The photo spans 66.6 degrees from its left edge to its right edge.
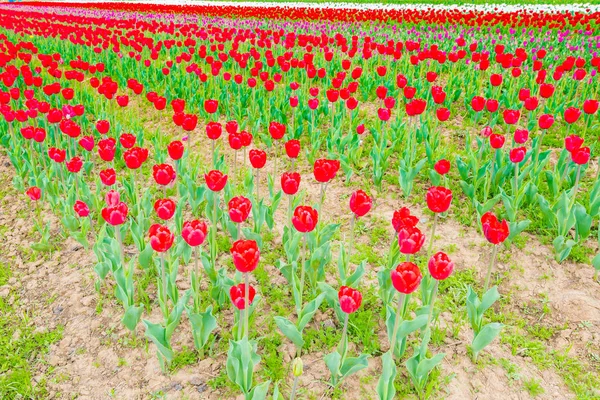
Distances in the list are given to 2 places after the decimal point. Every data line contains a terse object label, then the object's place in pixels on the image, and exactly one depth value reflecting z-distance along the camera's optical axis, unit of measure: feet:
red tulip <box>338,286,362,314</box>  7.14
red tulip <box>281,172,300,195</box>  9.80
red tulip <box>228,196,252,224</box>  8.84
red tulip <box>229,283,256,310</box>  7.54
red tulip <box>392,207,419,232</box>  8.38
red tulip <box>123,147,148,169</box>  11.72
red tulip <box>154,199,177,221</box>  9.07
